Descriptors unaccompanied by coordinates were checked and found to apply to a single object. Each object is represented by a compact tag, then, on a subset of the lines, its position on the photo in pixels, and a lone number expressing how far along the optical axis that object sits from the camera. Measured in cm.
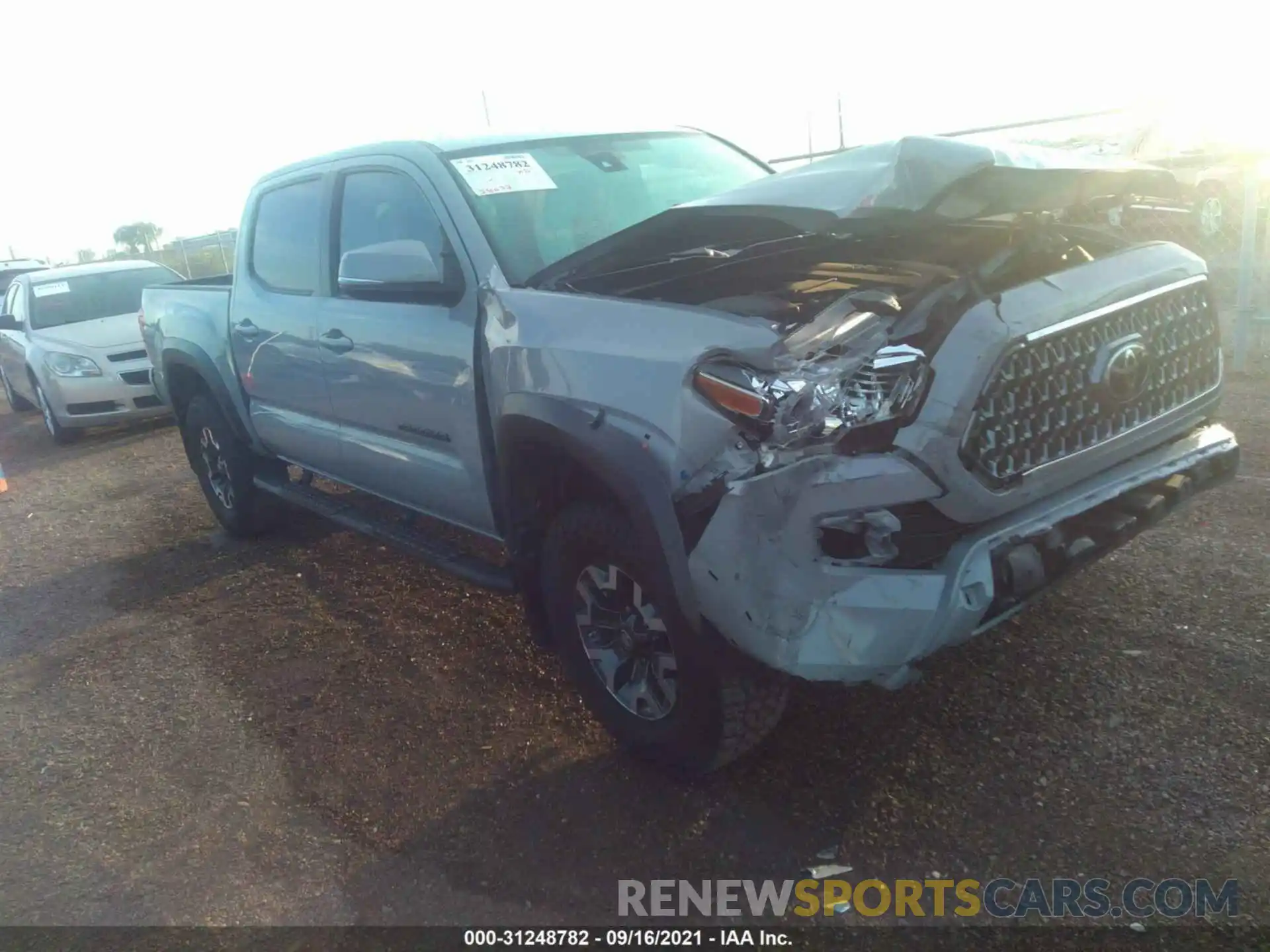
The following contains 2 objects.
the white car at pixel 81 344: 1008
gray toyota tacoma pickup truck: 246
